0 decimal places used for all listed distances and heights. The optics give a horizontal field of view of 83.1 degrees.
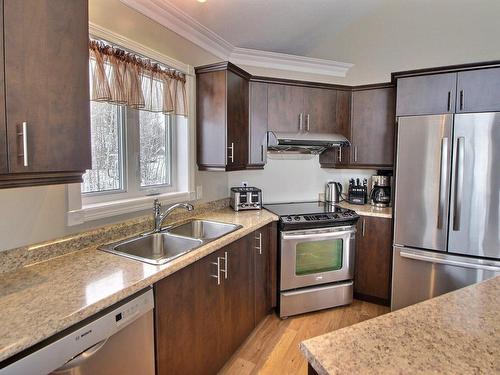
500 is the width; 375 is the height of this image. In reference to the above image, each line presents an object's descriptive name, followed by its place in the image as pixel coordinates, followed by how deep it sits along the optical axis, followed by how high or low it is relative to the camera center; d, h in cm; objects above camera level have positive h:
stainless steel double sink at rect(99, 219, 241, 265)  167 -47
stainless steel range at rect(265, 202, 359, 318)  246 -80
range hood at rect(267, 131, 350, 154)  273 +29
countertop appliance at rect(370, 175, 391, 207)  290 -22
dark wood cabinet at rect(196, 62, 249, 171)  233 +46
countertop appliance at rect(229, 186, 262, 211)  268 -28
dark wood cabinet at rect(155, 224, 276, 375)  135 -81
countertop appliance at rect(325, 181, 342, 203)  316 -25
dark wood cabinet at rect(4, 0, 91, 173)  93 +30
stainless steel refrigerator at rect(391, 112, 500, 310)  213 -26
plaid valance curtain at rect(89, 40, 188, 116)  162 +58
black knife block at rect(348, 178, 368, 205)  305 -25
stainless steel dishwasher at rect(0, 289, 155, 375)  85 -63
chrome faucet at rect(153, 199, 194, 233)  192 -31
